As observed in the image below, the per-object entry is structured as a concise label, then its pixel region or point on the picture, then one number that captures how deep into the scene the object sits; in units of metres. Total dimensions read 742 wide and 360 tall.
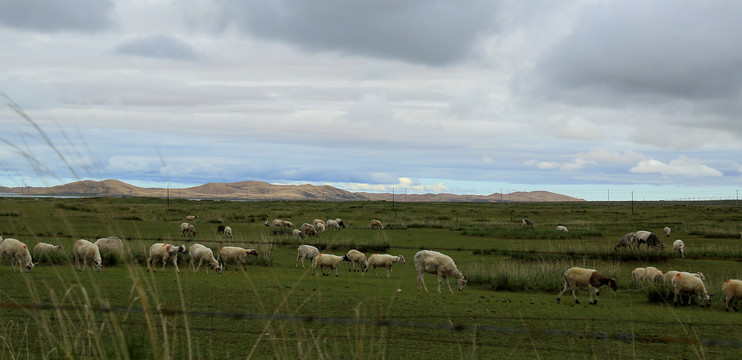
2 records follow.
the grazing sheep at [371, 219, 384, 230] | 39.83
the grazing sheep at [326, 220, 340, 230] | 42.59
